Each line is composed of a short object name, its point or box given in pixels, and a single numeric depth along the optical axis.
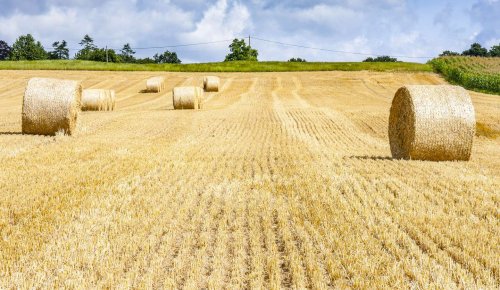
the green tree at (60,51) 166.12
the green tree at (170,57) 164.25
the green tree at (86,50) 149.00
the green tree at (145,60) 154.35
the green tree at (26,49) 143.38
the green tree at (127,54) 160.65
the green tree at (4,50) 161.00
